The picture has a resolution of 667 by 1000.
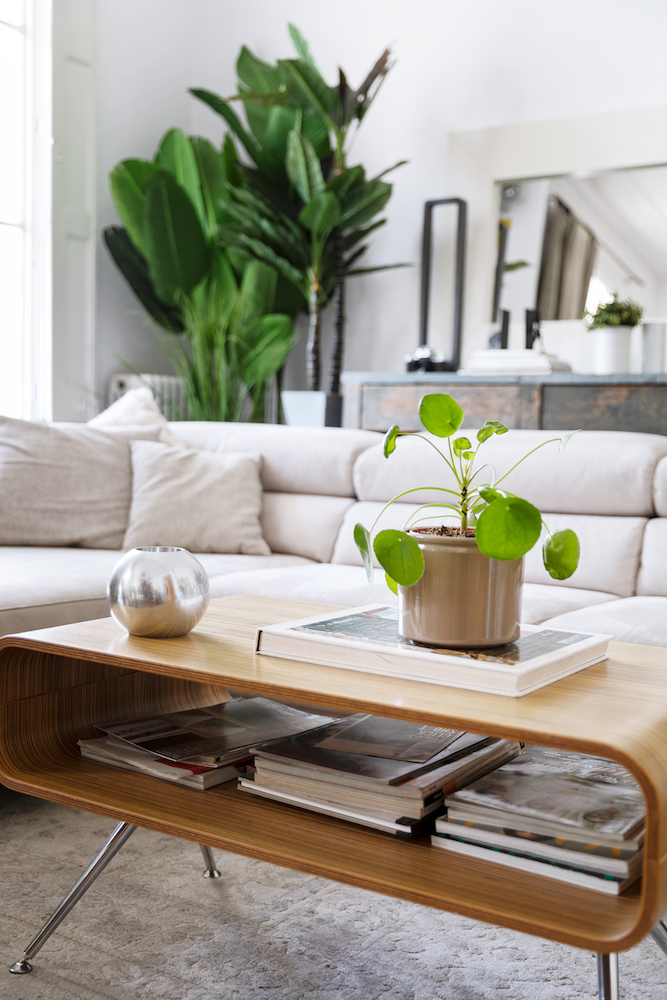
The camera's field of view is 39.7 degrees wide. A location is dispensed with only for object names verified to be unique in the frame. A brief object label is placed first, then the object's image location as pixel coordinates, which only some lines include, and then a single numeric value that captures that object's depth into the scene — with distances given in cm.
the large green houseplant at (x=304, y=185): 381
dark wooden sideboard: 331
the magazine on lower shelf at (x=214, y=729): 118
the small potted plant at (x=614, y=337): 374
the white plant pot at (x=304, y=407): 390
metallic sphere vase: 117
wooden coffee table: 80
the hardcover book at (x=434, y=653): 95
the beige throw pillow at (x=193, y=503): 246
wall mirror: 382
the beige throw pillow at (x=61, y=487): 241
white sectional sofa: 187
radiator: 431
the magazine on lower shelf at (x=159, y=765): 113
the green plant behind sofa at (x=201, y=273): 403
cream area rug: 117
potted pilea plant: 100
